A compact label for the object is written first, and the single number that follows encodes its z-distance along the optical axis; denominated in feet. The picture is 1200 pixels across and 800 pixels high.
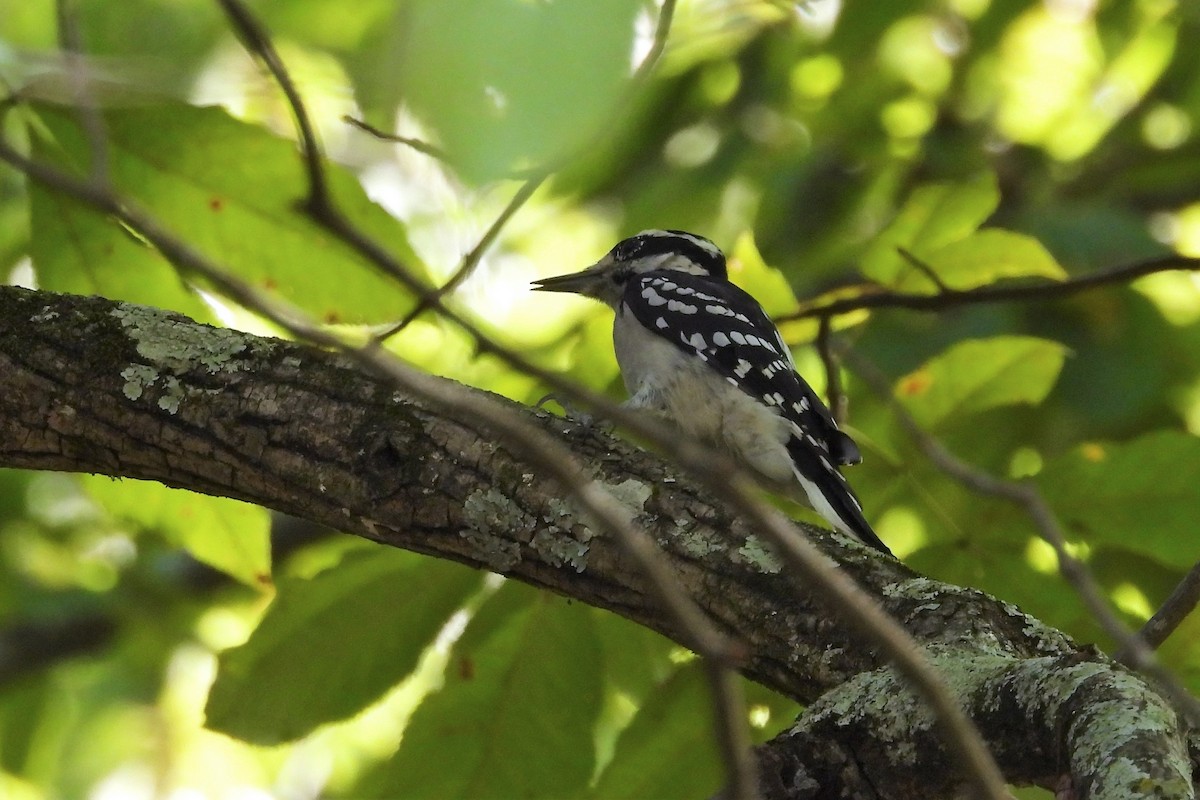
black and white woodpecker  25.79
